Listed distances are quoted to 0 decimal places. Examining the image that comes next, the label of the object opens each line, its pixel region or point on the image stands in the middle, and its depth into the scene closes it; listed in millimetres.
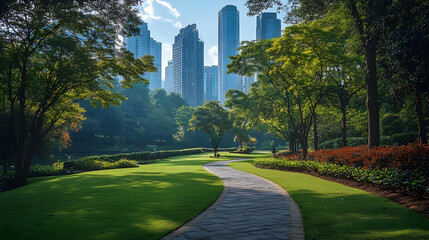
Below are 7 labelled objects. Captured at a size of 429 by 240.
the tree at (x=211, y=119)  40844
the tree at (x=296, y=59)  16417
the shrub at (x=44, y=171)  19516
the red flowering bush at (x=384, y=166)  7936
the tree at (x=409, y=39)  9031
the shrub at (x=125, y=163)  23609
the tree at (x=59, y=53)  14305
